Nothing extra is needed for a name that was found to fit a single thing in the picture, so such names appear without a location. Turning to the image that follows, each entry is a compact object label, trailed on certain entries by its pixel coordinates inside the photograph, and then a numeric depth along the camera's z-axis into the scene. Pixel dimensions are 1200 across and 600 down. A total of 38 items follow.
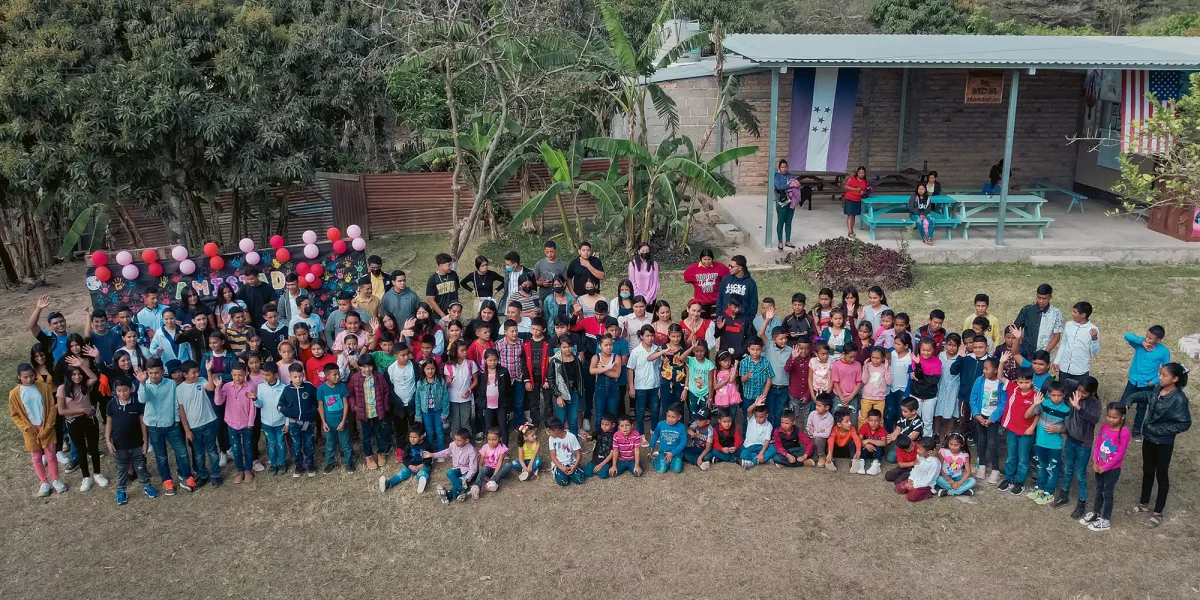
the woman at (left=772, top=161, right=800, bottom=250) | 12.89
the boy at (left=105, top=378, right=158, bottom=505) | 7.36
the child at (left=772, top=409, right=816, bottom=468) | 7.80
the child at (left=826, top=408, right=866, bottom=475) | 7.66
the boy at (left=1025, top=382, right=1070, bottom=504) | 6.85
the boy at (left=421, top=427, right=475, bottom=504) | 7.46
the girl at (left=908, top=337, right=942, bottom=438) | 7.60
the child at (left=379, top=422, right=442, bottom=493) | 7.70
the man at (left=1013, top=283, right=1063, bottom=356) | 8.20
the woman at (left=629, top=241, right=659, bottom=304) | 9.50
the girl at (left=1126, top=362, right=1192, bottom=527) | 6.58
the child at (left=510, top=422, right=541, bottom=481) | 7.77
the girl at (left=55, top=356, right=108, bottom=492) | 7.60
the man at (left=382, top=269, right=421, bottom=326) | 8.93
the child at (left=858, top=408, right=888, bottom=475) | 7.66
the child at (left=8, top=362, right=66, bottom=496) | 7.46
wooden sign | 14.82
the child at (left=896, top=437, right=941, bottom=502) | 7.21
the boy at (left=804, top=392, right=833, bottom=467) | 7.70
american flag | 12.94
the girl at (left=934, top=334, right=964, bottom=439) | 7.56
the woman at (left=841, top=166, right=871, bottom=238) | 13.66
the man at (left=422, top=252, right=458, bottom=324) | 9.23
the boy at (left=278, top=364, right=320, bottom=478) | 7.57
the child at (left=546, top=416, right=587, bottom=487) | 7.66
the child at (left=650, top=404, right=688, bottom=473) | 7.77
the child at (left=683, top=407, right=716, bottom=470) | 7.83
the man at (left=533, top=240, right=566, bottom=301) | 9.53
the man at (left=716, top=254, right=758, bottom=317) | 8.84
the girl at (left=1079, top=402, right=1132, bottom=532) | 6.53
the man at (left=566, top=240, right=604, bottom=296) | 9.46
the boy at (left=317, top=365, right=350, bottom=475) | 7.66
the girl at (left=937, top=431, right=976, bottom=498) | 7.26
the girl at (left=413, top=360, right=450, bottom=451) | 7.77
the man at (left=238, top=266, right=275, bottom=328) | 9.26
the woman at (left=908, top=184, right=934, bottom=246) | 13.33
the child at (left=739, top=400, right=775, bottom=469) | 7.84
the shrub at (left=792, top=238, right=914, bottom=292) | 12.10
